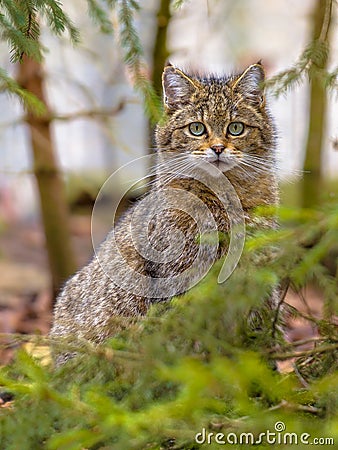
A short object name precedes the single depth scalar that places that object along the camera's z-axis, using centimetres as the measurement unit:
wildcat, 674
